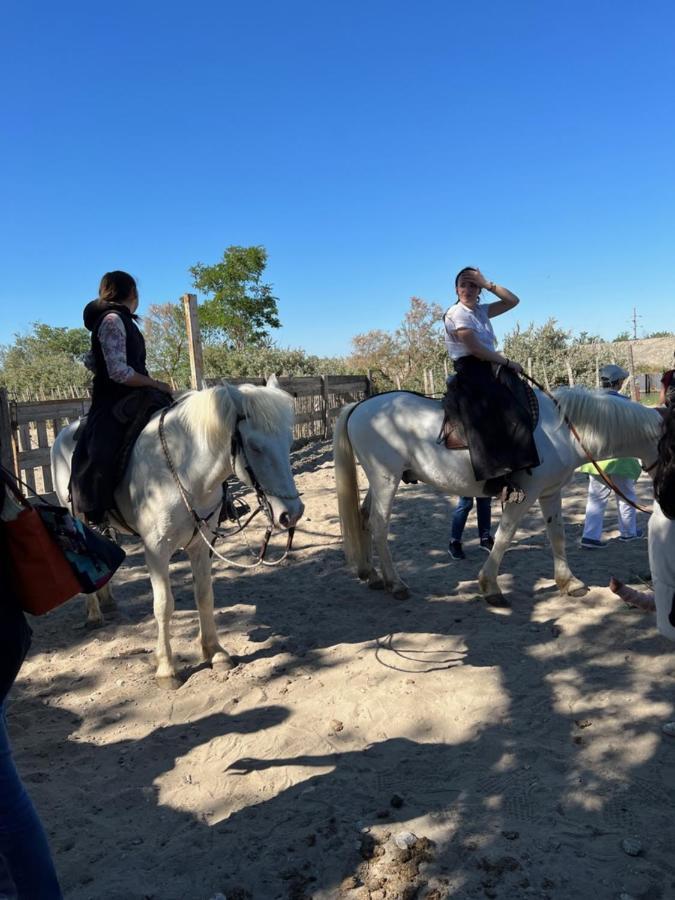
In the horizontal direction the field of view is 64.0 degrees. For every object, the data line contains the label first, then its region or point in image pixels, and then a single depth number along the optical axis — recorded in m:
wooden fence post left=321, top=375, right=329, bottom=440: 14.35
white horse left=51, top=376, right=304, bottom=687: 3.01
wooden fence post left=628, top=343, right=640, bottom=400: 14.11
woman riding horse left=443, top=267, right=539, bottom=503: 4.16
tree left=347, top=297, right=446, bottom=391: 32.44
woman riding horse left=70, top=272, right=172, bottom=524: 3.44
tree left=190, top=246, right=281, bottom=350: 28.17
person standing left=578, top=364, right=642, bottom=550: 5.34
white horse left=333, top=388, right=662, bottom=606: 4.32
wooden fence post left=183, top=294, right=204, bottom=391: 6.63
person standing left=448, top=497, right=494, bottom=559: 5.58
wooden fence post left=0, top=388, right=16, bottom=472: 5.81
